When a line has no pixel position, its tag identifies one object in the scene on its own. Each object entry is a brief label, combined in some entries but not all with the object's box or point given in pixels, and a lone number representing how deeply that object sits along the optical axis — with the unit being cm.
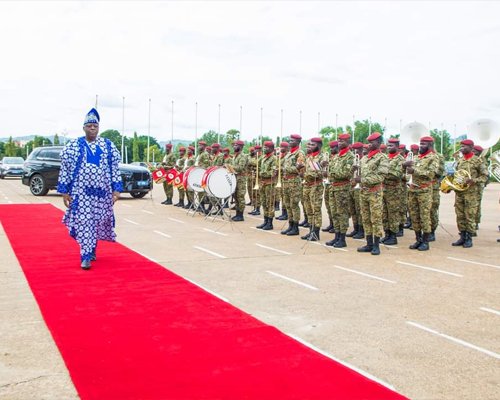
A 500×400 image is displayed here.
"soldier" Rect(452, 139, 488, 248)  1051
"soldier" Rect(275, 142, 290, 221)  1223
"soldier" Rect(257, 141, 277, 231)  1280
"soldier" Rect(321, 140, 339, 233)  1038
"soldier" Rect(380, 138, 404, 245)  1072
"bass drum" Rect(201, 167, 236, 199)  1352
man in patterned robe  754
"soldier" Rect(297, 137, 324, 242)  1068
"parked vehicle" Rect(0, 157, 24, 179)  3807
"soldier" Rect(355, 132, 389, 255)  942
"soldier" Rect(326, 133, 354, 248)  1019
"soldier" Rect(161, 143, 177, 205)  1881
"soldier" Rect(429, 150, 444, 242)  1111
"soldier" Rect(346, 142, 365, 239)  1155
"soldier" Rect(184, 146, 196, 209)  1697
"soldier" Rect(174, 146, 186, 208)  1738
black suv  2078
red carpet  368
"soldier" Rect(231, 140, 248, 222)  1465
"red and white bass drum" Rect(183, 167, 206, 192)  1501
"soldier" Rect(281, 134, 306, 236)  1178
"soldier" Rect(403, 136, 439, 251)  1009
